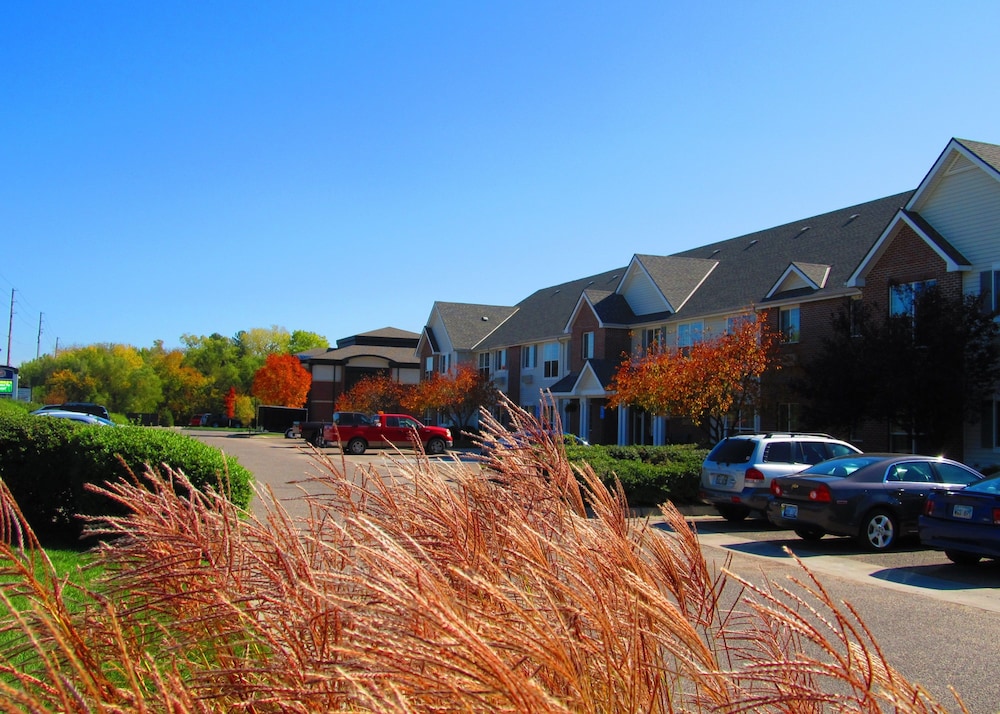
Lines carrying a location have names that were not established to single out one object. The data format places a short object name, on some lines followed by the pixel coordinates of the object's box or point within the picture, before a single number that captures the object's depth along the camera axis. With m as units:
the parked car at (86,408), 40.16
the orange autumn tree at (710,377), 25.72
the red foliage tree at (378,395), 57.62
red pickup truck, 37.97
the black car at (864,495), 13.33
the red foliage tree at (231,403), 86.45
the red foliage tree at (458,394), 49.28
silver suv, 15.69
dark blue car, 11.10
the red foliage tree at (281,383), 73.94
